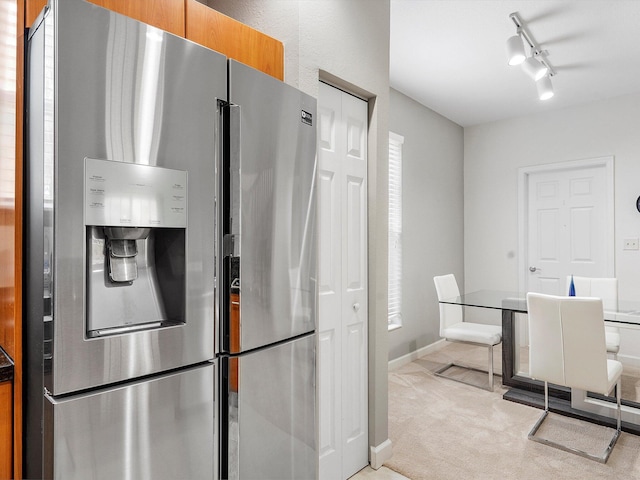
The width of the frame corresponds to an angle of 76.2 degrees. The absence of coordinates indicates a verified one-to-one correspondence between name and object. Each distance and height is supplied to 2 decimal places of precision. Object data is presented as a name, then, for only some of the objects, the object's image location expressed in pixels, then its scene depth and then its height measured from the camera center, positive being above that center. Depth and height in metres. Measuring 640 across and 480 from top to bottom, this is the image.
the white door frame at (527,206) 4.20 +0.37
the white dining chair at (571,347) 2.36 -0.65
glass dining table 2.75 -1.12
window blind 3.98 +0.09
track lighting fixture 2.63 +1.26
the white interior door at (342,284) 1.96 -0.22
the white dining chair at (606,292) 3.23 -0.46
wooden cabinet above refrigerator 1.23 +0.74
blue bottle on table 2.94 -0.37
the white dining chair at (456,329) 3.50 -0.81
